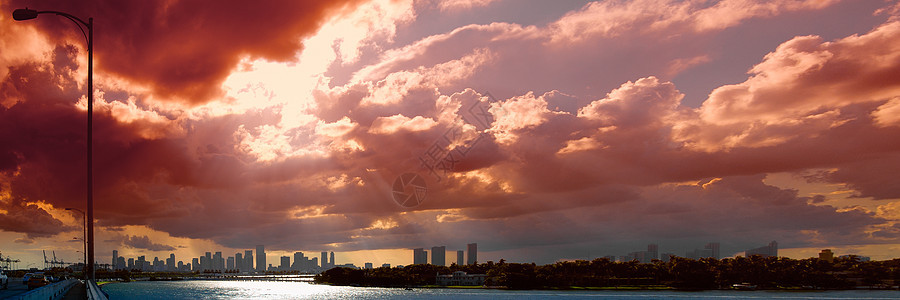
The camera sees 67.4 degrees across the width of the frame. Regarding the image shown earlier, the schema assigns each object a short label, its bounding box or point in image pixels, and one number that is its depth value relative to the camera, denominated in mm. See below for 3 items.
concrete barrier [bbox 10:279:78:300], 39222
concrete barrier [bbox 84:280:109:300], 35875
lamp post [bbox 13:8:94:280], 35562
